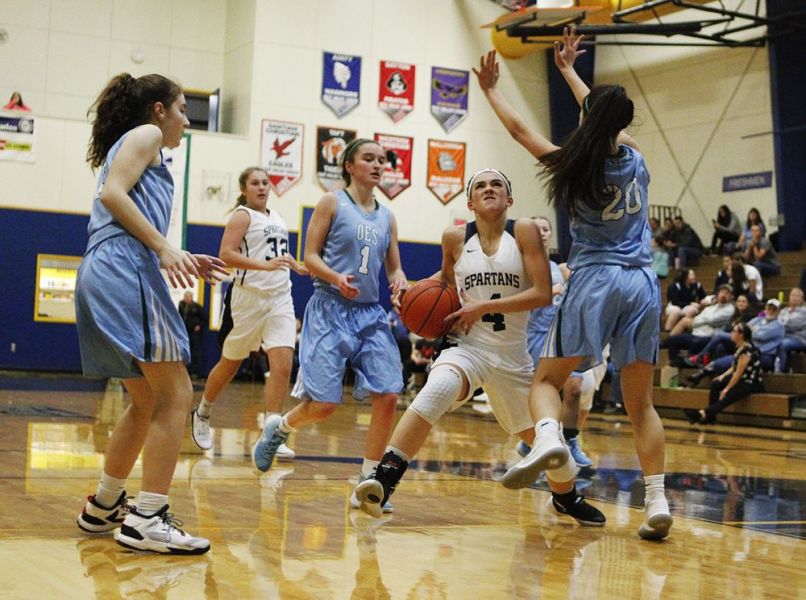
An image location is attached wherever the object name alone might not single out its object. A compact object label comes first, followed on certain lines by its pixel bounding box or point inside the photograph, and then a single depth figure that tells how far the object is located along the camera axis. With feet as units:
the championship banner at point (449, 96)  72.90
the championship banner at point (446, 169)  72.95
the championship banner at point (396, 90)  71.26
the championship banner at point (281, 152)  67.97
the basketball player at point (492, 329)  15.62
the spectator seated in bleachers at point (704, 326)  50.85
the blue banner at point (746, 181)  65.10
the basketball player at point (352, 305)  17.65
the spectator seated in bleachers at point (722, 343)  48.96
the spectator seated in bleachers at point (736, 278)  52.49
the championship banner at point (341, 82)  69.72
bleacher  45.27
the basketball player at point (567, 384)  22.90
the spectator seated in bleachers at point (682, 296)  56.08
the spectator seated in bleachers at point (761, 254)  57.41
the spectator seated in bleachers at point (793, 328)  47.60
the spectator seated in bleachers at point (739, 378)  45.32
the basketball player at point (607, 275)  14.76
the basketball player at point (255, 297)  23.97
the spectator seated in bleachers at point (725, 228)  64.59
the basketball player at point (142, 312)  12.16
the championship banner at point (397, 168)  71.31
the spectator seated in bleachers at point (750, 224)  60.34
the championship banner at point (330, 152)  69.62
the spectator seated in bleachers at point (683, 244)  64.39
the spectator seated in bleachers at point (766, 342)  47.50
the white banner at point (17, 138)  62.28
